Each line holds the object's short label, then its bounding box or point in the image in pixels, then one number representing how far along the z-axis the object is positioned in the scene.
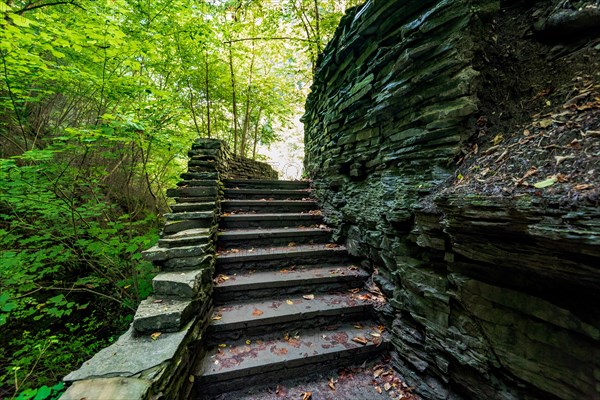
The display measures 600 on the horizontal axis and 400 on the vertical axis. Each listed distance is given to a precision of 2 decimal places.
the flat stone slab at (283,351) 1.92
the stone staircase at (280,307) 2.00
